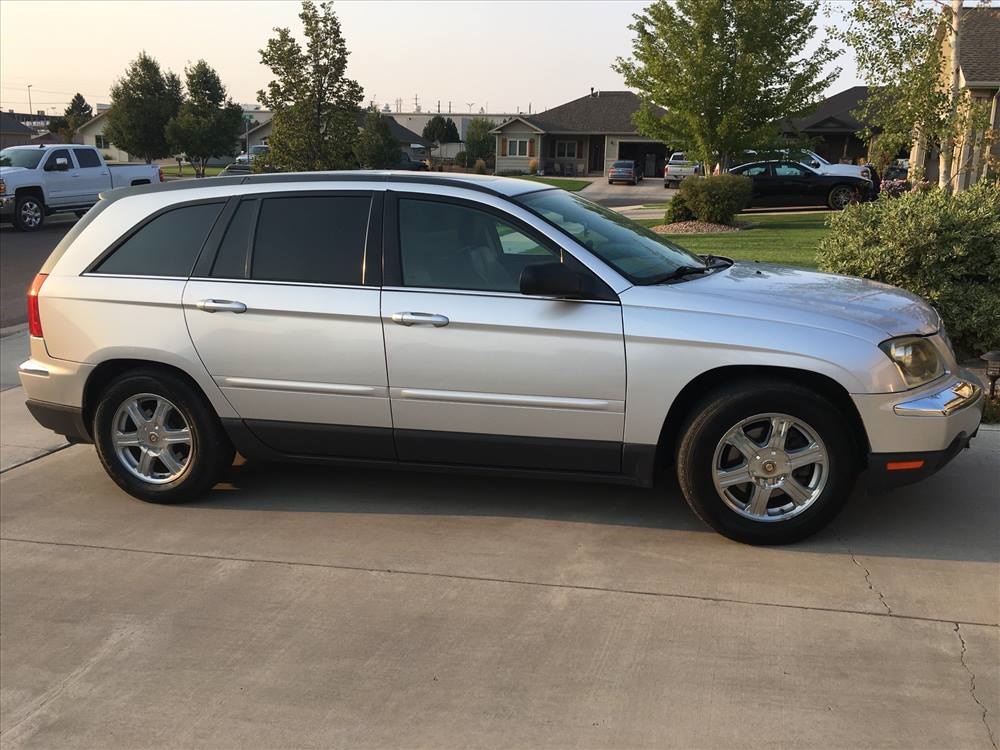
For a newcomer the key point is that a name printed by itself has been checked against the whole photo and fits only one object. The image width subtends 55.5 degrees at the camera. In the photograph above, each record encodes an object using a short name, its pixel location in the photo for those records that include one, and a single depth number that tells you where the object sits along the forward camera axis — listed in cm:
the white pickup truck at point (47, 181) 2314
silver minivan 448
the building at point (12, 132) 6272
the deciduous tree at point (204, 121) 5053
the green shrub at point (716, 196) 2020
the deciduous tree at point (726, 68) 2191
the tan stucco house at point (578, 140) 6281
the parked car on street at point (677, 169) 4475
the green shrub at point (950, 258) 751
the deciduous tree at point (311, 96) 1859
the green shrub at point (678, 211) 2094
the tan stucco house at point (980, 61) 2502
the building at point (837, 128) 5147
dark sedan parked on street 2688
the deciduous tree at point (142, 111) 5281
